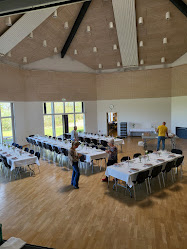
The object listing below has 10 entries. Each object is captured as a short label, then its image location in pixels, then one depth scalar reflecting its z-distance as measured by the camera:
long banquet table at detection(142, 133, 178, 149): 12.58
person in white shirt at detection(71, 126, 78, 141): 12.92
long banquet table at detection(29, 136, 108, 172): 8.95
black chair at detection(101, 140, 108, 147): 12.31
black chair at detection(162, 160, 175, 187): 7.44
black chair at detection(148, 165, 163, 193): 6.97
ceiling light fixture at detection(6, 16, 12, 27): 9.56
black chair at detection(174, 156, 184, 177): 7.95
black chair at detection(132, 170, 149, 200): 6.52
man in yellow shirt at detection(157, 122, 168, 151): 11.74
